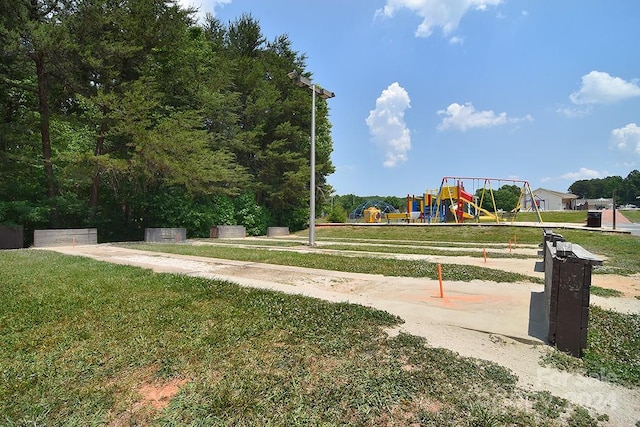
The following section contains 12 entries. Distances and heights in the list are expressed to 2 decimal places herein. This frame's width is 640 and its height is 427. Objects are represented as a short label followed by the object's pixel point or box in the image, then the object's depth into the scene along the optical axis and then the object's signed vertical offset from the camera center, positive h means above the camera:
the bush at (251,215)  25.91 -0.40
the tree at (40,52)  15.34 +6.68
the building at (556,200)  83.19 +3.15
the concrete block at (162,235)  18.36 -1.34
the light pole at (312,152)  15.83 +2.53
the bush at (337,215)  39.59 -0.50
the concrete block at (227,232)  22.94 -1.43
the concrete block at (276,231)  26.53 -1.57
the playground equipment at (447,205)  29.51 +0.58
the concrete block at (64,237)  14.97 -1.26
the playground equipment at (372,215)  39.19 -0.44
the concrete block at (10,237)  15.41 -1.28
